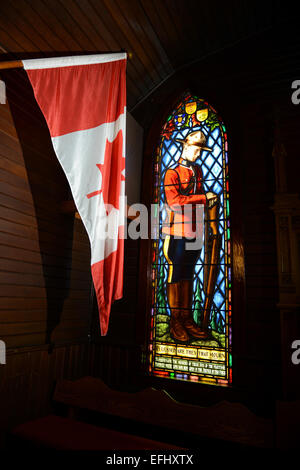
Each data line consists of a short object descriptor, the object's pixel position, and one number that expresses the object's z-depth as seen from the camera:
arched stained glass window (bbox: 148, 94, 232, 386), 3.30
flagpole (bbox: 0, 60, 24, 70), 2.20
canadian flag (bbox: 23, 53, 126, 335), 2.23
